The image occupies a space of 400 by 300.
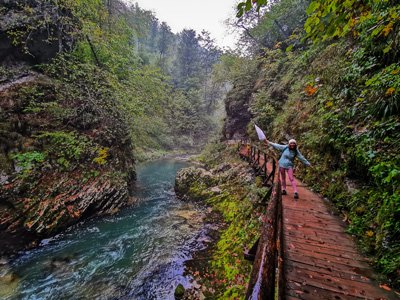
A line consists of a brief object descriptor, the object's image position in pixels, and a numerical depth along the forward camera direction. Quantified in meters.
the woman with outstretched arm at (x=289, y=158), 6.08
